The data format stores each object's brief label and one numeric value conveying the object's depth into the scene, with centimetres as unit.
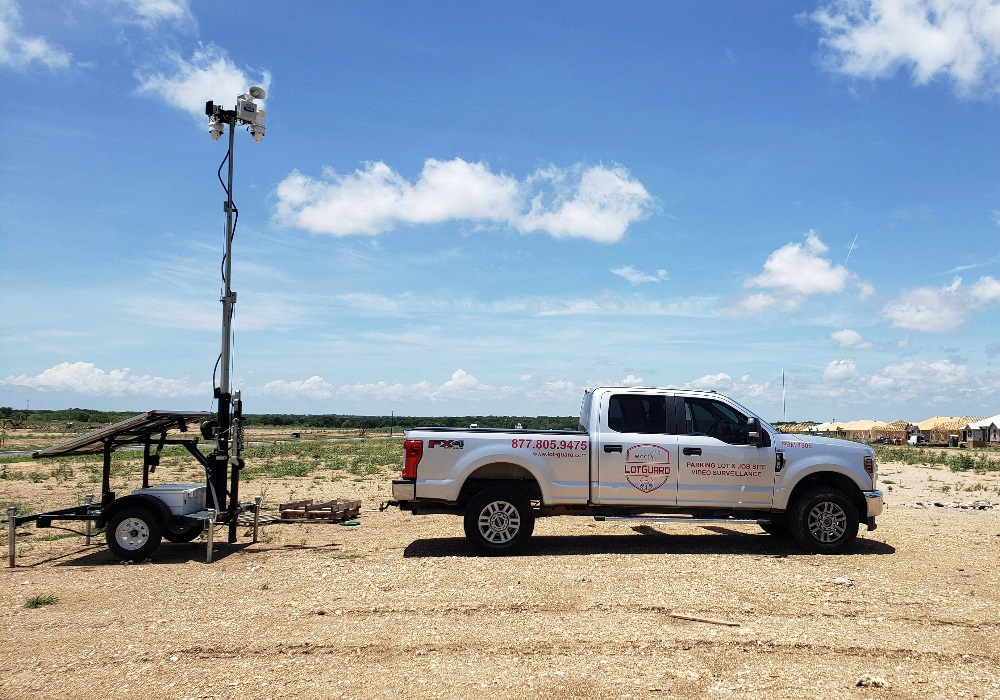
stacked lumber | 1459
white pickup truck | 1087
